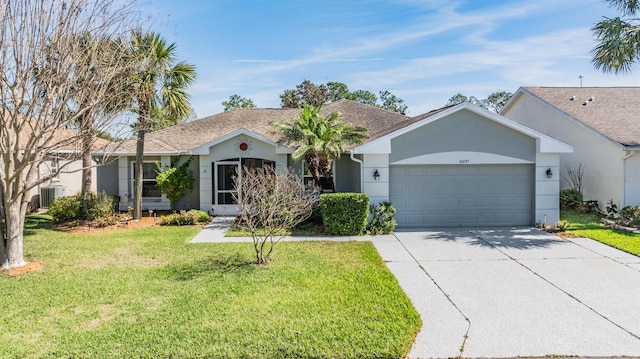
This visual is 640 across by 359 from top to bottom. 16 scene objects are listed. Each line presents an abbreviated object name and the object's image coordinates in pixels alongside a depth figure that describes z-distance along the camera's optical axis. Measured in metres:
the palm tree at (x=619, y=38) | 13.64
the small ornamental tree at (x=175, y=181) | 16.47
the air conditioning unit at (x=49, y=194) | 19.81
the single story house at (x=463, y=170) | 13.62
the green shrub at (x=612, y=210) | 14.78
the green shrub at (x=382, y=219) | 13.16
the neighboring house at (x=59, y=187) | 19.74
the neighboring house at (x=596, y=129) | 14.86
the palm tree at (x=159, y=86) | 13.83
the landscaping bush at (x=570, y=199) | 16.68
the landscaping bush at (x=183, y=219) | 14.95
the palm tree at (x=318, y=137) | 14.34
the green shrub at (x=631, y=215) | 12.96
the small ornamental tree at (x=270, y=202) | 9.15
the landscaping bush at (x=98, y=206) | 15.08
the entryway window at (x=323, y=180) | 15.66
